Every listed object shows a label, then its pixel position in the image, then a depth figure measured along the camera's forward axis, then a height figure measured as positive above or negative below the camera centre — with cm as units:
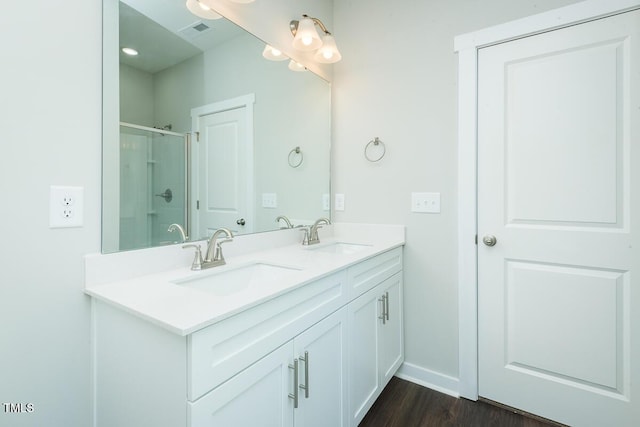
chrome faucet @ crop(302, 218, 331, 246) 183 -13
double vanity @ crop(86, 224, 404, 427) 73 -37
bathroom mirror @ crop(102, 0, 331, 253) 106 +38
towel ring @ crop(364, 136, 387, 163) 196 +43
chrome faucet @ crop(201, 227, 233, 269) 122 -16
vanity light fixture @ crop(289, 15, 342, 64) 172 +101
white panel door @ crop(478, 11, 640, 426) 136 -5
